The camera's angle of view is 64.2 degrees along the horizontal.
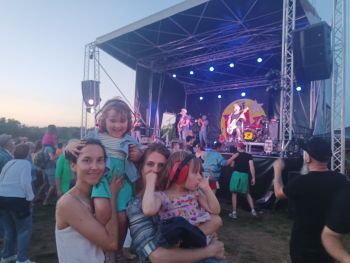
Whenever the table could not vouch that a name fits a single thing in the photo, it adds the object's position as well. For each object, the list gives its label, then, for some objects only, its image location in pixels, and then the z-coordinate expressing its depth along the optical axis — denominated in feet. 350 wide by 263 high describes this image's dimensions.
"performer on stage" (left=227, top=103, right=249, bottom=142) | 43.58
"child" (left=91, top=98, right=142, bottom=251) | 6.67
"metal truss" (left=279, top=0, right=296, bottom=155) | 23.85
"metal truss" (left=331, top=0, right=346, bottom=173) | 22.50
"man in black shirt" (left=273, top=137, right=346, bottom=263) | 6.76
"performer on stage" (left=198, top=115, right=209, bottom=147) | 45.73
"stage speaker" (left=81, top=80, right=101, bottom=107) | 37.58
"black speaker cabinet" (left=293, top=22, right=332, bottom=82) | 22.43
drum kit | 40.32
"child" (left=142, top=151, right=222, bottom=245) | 4.84
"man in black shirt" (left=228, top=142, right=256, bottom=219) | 20.99
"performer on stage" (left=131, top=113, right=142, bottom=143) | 38.45
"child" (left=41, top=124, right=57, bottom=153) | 19.70
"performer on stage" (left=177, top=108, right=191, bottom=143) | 45.98
